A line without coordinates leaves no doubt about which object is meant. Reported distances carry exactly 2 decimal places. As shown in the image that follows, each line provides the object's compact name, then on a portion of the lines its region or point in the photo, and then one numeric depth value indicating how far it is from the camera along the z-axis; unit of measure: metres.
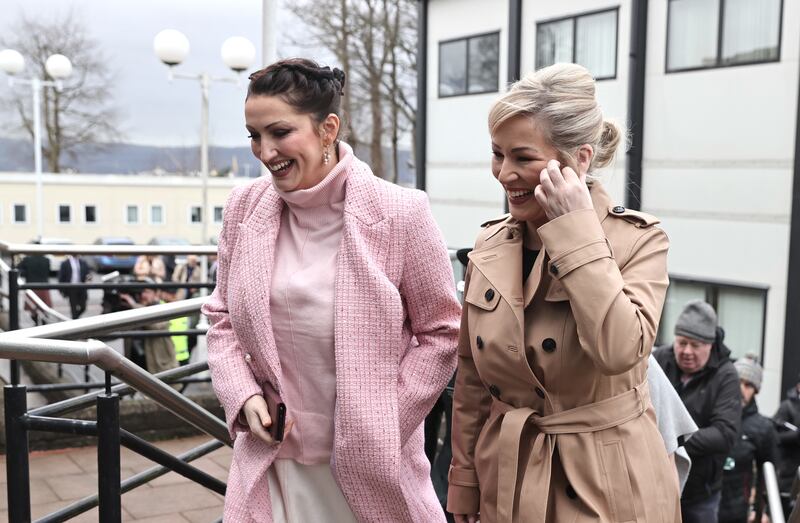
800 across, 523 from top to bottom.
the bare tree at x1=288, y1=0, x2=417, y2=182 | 27.91
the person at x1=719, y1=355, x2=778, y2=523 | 5.43
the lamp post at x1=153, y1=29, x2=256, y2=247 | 12.84
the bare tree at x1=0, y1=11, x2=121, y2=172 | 31.58
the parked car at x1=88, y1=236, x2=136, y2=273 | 34.94
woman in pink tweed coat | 2.18
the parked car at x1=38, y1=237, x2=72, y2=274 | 34.12
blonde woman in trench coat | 1.94
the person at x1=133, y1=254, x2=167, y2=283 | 12.27
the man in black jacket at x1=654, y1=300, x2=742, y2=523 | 4.36
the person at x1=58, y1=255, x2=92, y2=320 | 17.53
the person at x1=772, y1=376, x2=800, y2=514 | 6.15
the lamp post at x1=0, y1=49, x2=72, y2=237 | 19.81
